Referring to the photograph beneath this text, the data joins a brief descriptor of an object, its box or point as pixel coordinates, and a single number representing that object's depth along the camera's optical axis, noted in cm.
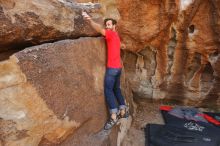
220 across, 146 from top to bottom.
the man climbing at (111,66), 356
